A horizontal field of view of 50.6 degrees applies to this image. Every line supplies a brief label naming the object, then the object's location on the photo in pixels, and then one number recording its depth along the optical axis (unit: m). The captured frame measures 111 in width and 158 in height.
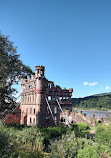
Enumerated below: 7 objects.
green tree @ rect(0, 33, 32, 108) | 20.14
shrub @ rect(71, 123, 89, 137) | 22.58
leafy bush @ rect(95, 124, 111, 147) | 13.81
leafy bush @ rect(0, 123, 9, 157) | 7.97
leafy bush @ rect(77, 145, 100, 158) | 7.60
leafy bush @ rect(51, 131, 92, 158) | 9.24
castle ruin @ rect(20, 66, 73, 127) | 23.45
